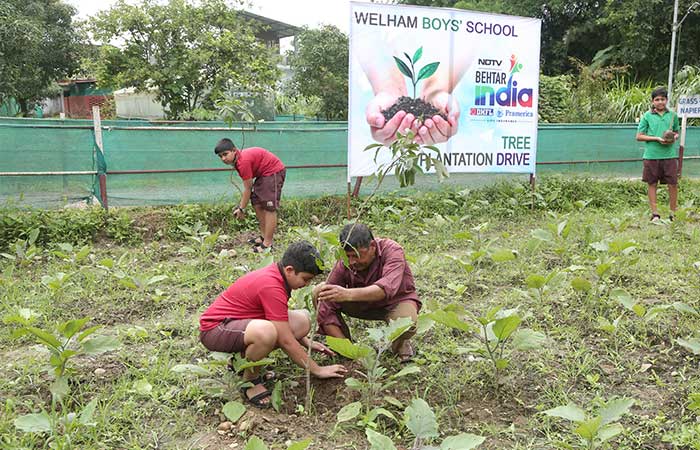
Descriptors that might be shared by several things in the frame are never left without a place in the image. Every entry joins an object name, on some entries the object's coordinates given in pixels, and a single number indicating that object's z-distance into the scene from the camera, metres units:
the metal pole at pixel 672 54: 15.17
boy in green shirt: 6.62
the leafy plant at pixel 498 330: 2.55
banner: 6.84
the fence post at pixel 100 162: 6.32
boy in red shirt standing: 5.53
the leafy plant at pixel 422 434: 1.96
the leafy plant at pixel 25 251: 4.89
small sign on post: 9.73
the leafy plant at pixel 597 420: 1.99
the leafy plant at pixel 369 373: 2.42
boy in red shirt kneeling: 2.68
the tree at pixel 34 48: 13.29
